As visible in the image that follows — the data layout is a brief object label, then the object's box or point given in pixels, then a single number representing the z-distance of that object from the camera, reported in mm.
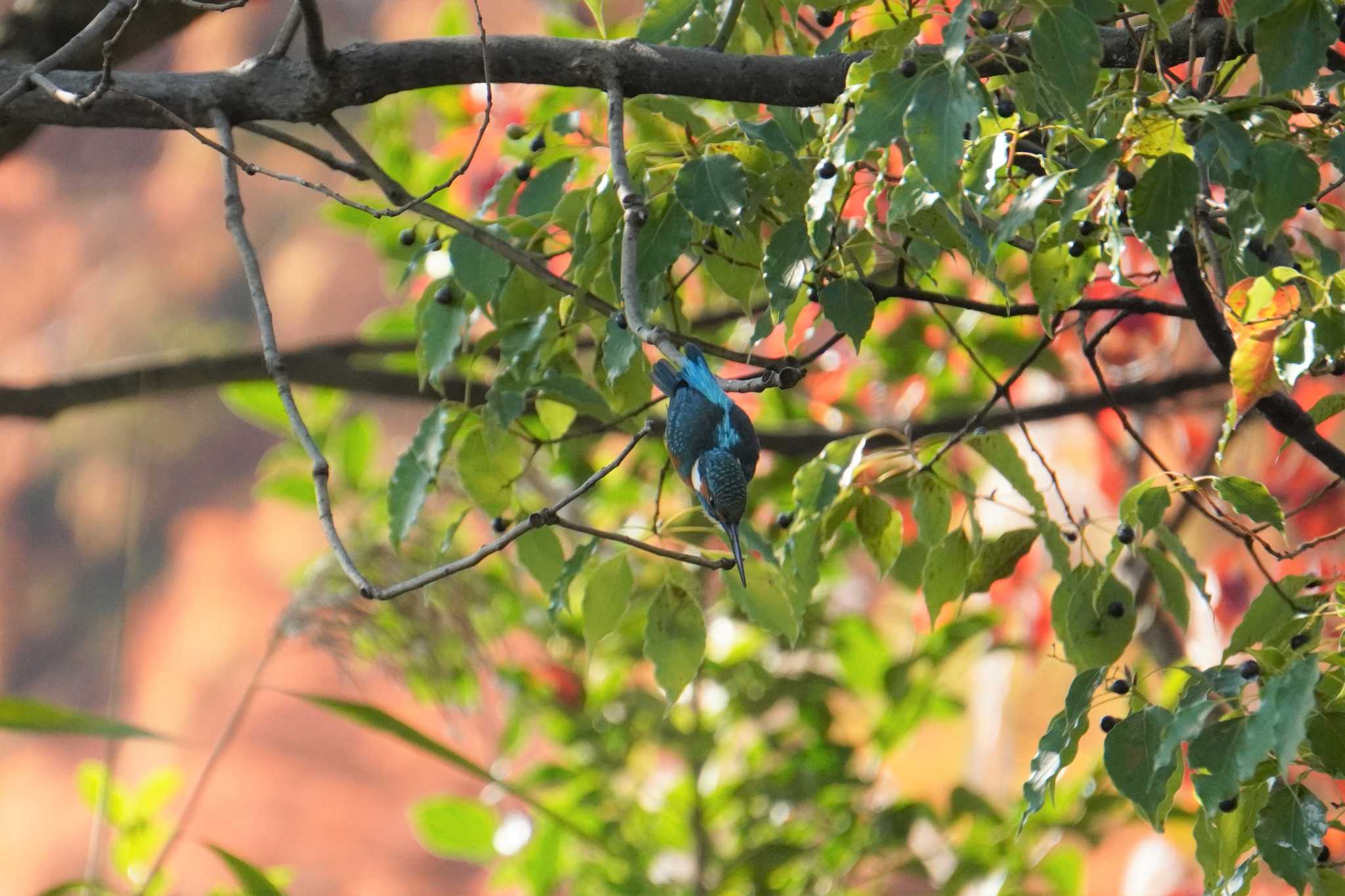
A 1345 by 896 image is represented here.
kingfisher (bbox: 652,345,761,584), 10452
